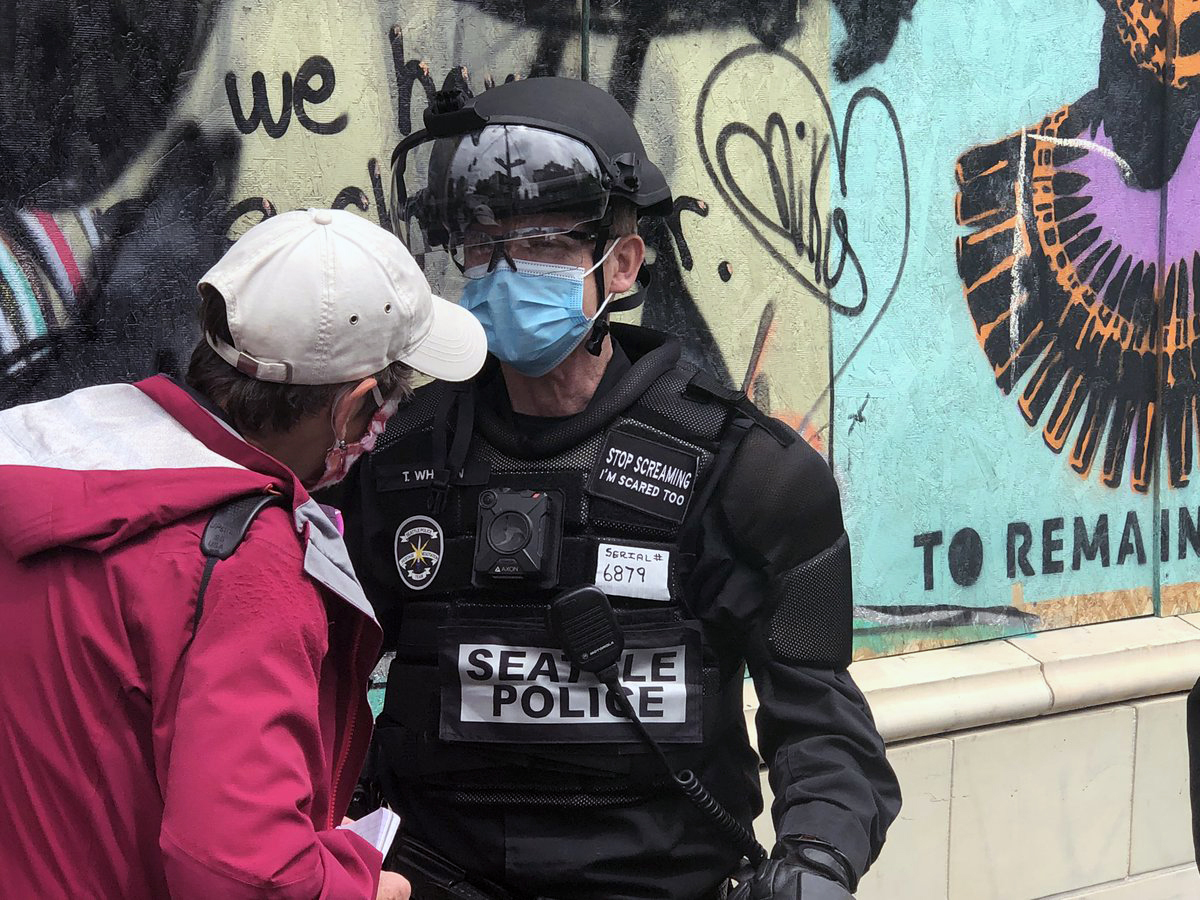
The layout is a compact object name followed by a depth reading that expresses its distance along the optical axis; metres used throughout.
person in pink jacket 1.25
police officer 2.00
